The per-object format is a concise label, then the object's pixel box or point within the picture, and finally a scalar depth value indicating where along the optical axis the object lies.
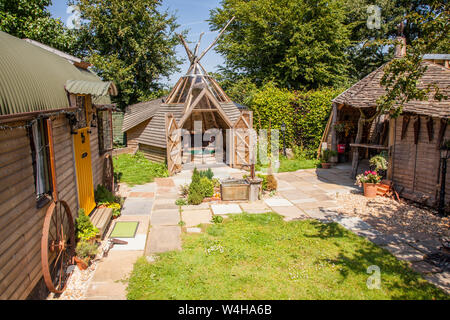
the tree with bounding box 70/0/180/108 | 23.91
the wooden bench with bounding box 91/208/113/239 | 7.86
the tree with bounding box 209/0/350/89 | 24.27
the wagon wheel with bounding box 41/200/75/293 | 5.01
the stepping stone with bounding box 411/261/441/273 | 6.56
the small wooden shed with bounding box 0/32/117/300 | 4.37
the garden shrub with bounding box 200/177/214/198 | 11.19
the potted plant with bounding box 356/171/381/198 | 11.41
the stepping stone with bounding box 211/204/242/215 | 10.12
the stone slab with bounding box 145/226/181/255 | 7.55
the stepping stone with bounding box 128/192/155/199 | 11.68
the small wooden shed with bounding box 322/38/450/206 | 10.04
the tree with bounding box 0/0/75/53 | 16.73
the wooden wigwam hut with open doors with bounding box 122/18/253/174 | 15.27
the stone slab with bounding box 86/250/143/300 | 5.66
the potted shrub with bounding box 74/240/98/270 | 6.43
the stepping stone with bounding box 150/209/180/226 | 9.14
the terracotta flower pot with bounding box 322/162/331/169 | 16.30
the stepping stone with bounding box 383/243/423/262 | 7.07
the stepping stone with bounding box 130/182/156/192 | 12.48
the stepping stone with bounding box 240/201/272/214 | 10.20
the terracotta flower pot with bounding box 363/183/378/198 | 11.40
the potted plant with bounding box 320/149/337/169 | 16.33
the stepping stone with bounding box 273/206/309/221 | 9.63
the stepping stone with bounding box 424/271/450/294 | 5.96
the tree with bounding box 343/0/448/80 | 27.33
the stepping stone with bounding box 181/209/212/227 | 9.25
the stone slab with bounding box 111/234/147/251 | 7.49
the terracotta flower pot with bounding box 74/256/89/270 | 6.41
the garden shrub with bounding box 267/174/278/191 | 12.06
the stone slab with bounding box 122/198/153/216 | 9.98
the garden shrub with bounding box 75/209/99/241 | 7.21
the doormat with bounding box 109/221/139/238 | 8.22
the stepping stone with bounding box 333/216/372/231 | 8.78
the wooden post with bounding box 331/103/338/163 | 16.08
